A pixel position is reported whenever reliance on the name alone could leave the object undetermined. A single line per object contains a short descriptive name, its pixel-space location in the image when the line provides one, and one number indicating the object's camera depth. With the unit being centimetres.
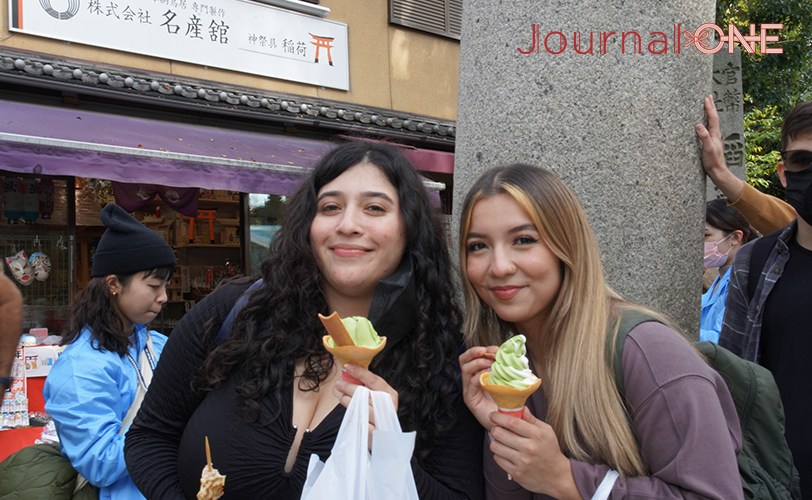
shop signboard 666
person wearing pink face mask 445
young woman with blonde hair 150
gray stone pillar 237
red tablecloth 482
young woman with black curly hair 188
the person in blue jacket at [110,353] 269
